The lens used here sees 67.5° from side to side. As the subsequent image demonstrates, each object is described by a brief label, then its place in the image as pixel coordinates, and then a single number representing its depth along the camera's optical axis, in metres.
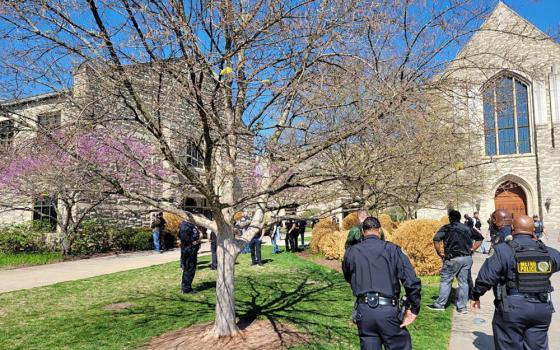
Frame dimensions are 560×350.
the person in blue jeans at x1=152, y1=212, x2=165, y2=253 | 17.17
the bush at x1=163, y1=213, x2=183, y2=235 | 20.33
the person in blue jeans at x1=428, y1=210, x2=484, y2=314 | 6.79
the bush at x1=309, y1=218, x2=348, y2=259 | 13.63
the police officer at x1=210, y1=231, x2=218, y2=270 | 11.10
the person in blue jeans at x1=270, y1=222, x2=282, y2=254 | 15.91
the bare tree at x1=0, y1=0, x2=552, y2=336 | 3.96
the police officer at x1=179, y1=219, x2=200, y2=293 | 8.41
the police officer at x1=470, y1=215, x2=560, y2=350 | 3.83
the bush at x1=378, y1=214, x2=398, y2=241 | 17.32
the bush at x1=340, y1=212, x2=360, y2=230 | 19.31
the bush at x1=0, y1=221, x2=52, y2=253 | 15.23
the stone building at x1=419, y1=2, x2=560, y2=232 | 30.34
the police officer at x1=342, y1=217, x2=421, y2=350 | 3.55
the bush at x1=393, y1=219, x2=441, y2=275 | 10.45
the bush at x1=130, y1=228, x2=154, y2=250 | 18.05
